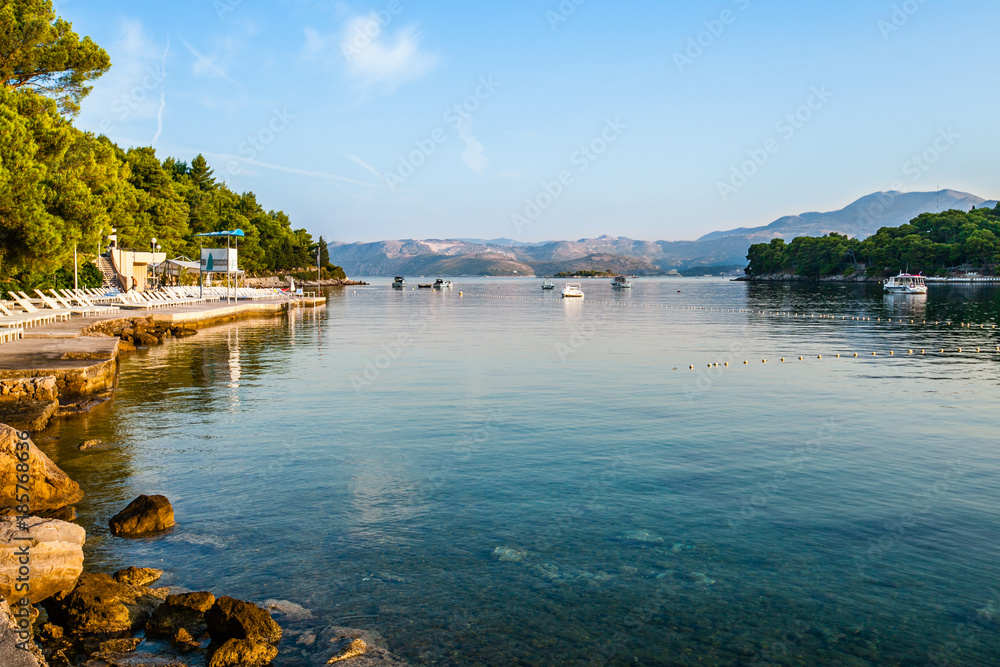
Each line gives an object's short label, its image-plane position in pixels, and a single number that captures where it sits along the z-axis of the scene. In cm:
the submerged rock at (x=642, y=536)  972
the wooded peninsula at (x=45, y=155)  2581
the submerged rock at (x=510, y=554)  913
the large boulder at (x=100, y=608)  723
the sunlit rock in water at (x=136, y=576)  812
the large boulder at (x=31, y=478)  1049
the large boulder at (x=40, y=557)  736
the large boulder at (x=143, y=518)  973
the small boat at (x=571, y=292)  10131
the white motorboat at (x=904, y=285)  10900
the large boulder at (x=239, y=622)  698
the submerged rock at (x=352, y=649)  677
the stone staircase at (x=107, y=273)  6794
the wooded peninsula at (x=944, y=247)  17125
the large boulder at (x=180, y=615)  720
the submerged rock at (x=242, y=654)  665
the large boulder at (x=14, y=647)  562
